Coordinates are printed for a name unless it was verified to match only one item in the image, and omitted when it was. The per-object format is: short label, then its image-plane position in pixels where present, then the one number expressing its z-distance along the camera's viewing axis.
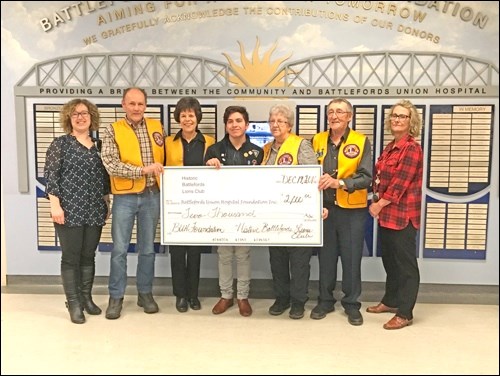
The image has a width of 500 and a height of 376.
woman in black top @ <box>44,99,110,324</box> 3.16
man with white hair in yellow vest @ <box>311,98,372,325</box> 3.16
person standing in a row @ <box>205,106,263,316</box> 3.24
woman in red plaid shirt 3.13
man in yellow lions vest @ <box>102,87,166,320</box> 3.20
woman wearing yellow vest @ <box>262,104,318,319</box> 3.21
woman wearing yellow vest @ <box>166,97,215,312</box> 3.31
